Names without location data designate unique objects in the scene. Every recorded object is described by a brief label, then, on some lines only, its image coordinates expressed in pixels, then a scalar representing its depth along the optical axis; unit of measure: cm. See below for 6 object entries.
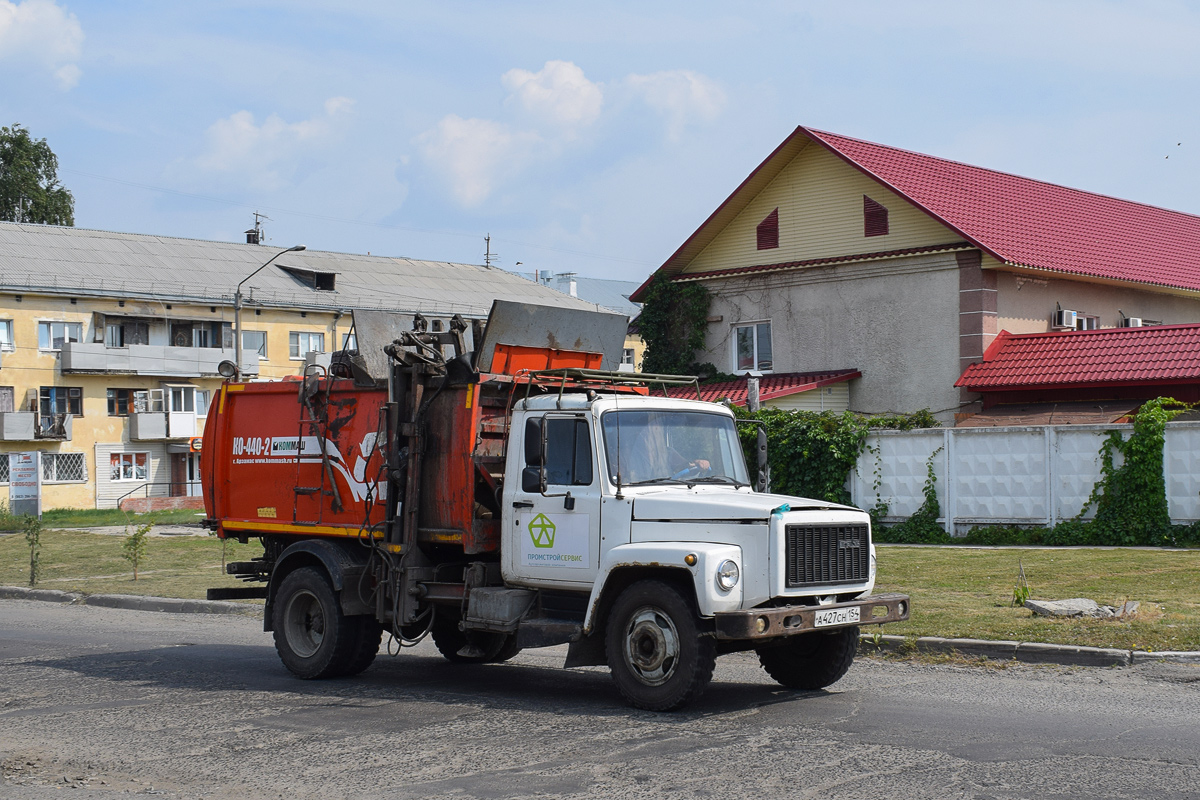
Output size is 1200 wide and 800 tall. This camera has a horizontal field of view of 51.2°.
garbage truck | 884
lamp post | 4544
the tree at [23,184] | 6725
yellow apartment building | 5372
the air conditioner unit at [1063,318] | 2980
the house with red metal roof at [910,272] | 2845
